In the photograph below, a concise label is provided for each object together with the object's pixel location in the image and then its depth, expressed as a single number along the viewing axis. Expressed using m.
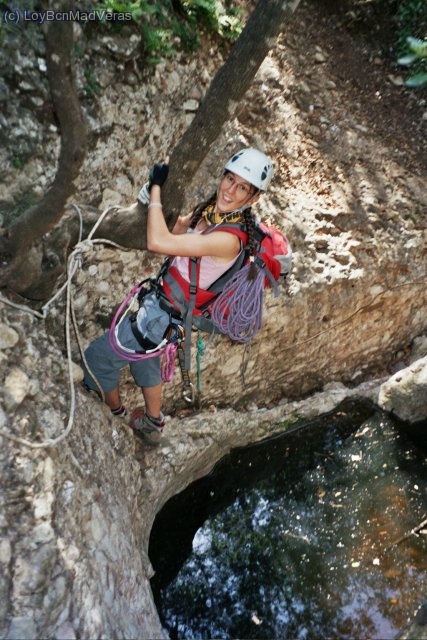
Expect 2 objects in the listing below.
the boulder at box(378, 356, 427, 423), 6.31
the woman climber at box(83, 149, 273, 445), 3.74
